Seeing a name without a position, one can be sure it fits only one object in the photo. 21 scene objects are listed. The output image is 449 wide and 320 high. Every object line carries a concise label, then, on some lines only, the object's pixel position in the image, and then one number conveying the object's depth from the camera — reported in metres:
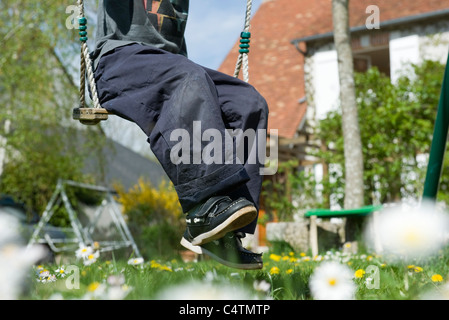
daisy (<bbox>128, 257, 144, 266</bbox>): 3.92
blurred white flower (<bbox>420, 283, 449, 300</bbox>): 2.90
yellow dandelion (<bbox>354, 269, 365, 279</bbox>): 3.32
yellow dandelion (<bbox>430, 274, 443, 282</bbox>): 3.27
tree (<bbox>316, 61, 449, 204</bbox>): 8.48
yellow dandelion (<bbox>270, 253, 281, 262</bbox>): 4.70
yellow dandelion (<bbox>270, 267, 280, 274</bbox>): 3.64
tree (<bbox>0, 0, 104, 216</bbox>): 9.85
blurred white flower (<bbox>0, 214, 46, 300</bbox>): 2.89
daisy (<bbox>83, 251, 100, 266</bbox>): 3.74
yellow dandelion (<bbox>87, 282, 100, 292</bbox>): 2.95
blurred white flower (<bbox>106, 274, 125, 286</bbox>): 2.98
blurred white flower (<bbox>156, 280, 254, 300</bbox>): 2.89
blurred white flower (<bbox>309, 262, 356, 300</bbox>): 2.93
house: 10.98
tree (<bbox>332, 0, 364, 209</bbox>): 7.04
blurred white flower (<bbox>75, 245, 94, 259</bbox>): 3.93
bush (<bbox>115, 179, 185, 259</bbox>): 10.16
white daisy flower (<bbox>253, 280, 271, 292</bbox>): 3.02
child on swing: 3.14
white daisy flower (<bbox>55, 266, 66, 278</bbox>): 3.32
